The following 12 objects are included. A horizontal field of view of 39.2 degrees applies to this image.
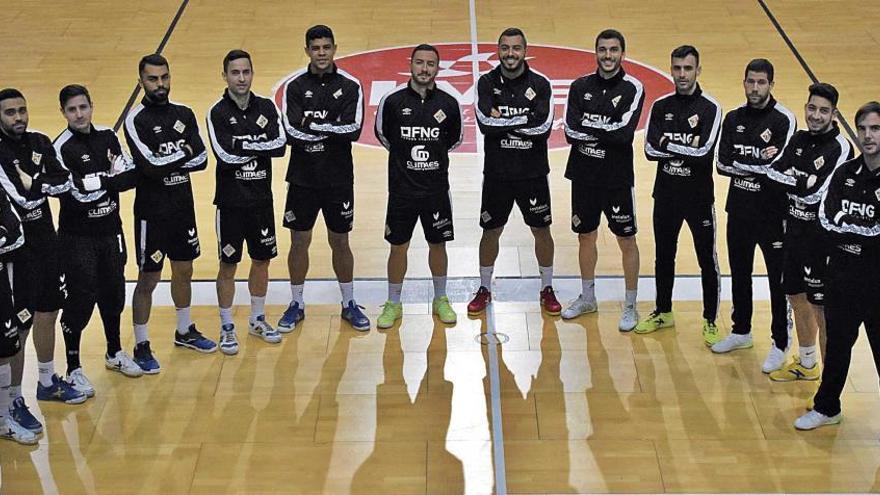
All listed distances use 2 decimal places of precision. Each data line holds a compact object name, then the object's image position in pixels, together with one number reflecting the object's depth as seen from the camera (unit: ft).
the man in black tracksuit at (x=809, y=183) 22.82
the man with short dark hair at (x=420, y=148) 26.27
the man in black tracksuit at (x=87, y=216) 23.35
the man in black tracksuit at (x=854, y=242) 21.20
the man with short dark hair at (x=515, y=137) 26.32
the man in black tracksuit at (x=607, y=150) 26.00
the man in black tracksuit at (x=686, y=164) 25.22
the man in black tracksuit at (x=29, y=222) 22.41
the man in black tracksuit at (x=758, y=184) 24.32
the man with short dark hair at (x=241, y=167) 25.29
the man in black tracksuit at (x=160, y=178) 24.45
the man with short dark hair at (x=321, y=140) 26.18
